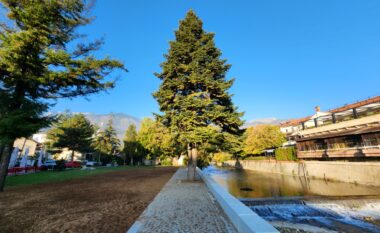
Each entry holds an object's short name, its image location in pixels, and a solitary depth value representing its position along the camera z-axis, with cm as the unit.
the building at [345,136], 2416
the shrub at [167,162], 5127
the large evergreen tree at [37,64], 1056
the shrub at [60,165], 2934
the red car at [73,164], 3769
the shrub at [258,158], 4938
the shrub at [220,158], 6531
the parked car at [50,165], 3064
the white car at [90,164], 4322
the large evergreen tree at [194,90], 1439
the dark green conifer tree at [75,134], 4069
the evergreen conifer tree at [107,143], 5391
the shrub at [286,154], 3934
